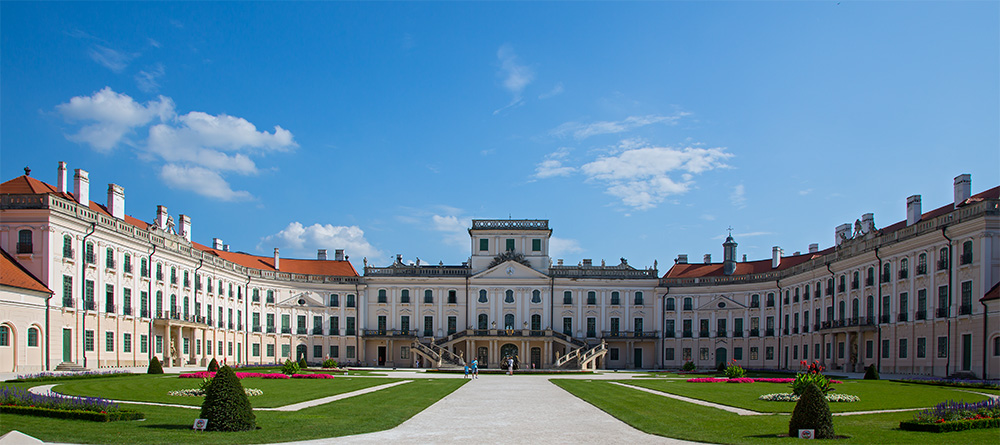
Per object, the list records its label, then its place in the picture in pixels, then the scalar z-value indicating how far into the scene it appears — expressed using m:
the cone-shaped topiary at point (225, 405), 17.69
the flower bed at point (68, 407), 18.91
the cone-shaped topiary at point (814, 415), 16.97
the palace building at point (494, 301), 42.72
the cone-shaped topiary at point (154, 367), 44.22
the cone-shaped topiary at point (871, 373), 42.62
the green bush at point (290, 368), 46.17
